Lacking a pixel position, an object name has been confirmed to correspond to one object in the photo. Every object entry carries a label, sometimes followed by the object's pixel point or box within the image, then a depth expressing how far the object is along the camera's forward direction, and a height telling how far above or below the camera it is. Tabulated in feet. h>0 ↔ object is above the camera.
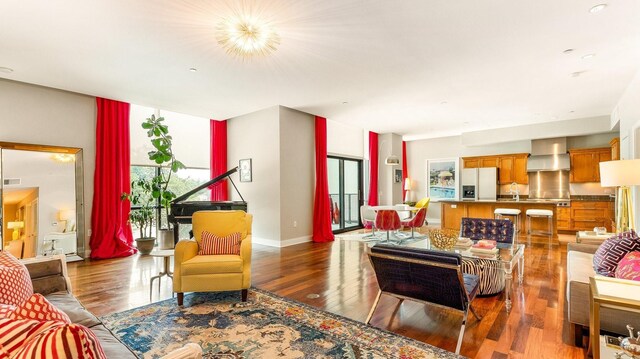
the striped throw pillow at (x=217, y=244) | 11.66 -2.33
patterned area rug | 7.73 -4.25
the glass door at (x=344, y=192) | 28.22 -0.87
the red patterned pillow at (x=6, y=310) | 3.50 -1.48
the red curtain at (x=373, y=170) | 31.09 +1.28
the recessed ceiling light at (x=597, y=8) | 9.46 +5.41
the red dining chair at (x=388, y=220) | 22.09 -2.74
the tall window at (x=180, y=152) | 20.92 +2.45
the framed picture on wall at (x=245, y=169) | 23.20 +1.13
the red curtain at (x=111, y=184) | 18.37 +0.08
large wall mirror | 15.66 -0.78
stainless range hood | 27.78 +2.32
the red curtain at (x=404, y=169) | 36.37 +1.57
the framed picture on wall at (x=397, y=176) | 32.74 +0.68
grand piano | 17.52 -1.35
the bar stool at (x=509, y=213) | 23.61 -2.51
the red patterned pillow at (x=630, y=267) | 7.41 -2.20
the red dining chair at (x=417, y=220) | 23.32 -2.92
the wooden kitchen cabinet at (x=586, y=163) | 25.85 +1.54
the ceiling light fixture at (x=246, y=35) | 10.42 +5.43
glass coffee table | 10.50 -2.80
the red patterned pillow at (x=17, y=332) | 2.72 -1.37
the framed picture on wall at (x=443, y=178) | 33.96 +0.40
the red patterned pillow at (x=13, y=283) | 5.52 -1.87
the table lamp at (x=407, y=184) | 35.79 -0.22
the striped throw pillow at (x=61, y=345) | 2.38 -1.27
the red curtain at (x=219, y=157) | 24.17 +2.18
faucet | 29.45 -0.90
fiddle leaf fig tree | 19.13 +1.90
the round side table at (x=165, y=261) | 11.85 -3.24
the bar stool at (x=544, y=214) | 22.75 -2.49
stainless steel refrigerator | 30.42 -0.18
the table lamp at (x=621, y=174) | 10.67 +0.22
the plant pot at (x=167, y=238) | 20.29 -3.54
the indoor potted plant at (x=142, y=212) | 19.24 -1.76
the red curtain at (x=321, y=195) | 23.59 -0.94
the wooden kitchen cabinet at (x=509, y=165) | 29.60 +1.60
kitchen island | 23.63 -2.47
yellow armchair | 10.56 -3.02
